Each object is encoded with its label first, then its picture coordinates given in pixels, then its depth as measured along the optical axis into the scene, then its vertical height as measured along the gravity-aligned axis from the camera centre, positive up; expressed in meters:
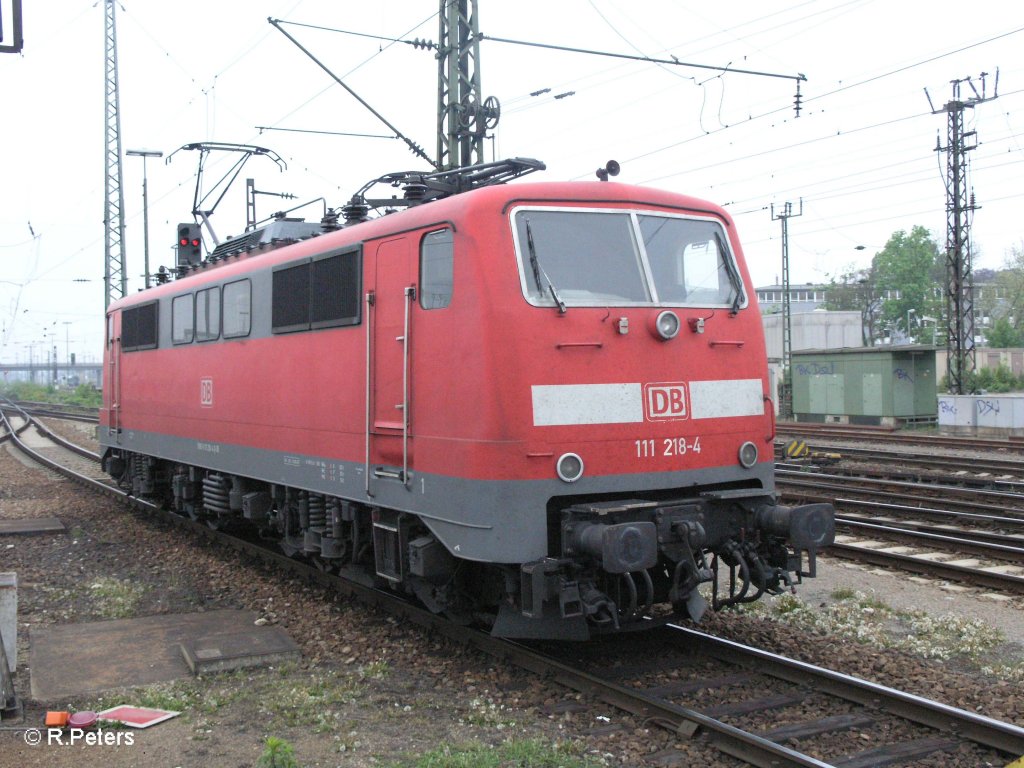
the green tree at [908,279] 72.88 +8.16
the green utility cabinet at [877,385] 32.16 +0.01
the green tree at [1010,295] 70.62 +6.85
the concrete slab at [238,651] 7.06 -1.98
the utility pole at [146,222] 32.03 +6.31
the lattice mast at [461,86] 15.25 +4.83
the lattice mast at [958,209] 30.59 +5.76
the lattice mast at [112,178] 29.68 +6.69
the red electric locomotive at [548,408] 6.27 -0.14
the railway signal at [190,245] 16.58 +2.56
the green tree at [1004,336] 65.44 +3.34
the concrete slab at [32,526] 13.45 -1.91
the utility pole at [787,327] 36.72 +2.36
